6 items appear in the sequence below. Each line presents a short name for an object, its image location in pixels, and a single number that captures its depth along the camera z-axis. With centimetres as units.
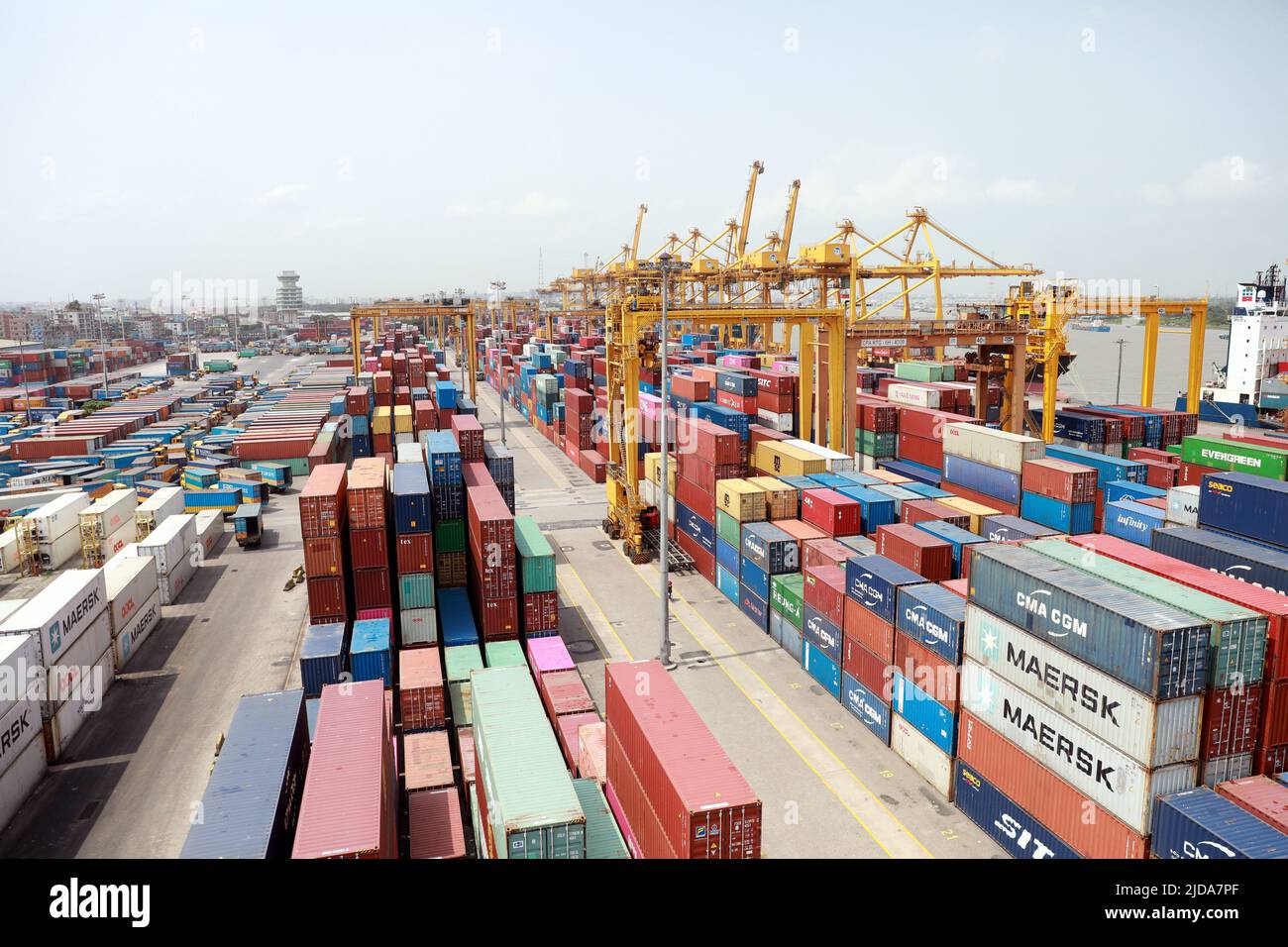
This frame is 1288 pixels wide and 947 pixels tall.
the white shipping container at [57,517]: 4344
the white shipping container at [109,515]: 4438
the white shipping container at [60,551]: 4347
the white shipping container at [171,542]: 3872
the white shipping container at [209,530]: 4606
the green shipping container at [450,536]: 3359
